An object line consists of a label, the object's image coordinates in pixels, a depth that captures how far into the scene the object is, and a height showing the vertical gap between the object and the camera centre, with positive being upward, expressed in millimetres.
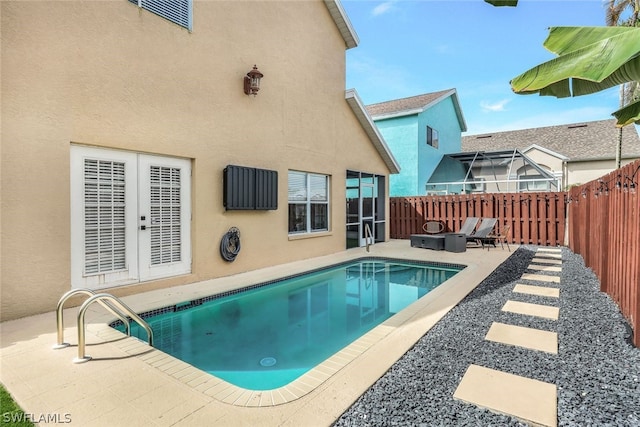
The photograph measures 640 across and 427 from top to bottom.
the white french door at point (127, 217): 5758 -103
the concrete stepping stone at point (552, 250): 11667 -1406
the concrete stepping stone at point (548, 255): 10516 -1431
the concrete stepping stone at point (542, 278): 7293 -1498
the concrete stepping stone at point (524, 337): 3955 -1588
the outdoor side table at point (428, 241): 12375 -1151
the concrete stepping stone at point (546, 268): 8406 -1473
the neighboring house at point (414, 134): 18875 +4589
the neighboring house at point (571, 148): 22812 +4713
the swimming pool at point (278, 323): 4262 -1898
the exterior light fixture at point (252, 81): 8352 +3318
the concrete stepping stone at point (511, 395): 2660 -1609
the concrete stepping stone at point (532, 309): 5070 -1559
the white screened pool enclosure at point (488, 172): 18312 +2412
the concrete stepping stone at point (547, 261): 9535 -1448
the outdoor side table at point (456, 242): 11875 -1090
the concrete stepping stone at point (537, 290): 6180 -1525
